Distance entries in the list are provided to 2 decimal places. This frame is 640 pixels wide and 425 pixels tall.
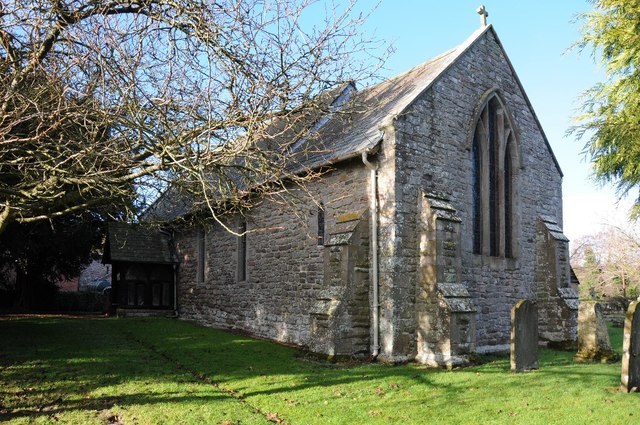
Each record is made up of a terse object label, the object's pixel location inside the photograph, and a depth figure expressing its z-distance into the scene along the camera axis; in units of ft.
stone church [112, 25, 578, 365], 41.19
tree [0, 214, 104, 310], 74.64
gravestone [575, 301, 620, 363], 41.81
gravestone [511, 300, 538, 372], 36.76
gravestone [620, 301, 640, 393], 31.83
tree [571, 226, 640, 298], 132.46
